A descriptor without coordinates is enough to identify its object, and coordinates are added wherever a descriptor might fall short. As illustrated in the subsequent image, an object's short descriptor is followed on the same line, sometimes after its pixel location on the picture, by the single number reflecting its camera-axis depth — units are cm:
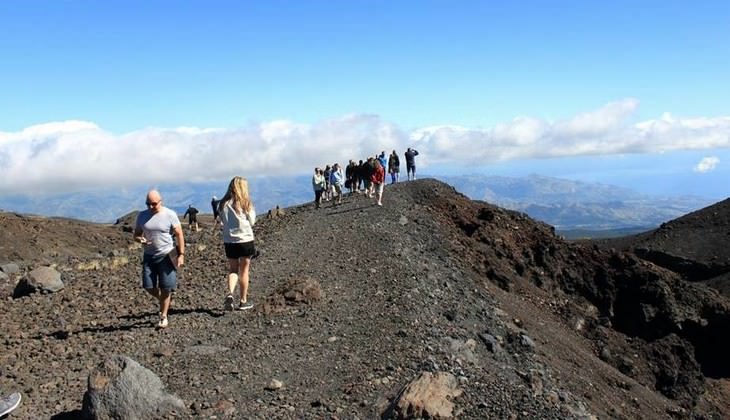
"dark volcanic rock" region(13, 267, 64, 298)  1500
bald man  984
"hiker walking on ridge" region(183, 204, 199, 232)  3750
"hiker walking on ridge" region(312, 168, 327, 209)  2664
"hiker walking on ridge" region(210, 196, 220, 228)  3284
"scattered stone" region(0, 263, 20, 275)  2426
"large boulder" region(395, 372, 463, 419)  696
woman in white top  1062
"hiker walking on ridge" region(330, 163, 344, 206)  2645
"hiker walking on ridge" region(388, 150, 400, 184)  3225
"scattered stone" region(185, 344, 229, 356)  928
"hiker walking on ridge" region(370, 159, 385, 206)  2405
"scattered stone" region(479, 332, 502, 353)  1105
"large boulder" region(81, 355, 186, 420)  698
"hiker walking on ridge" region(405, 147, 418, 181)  3212
